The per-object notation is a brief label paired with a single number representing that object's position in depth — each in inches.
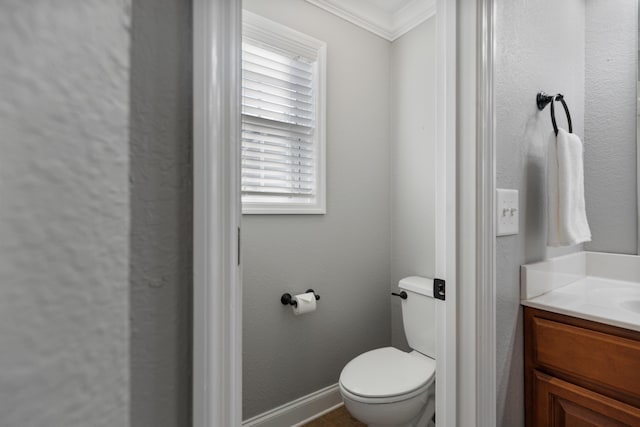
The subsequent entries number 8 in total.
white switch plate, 36.1
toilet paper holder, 63.8
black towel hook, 42.9
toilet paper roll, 62.9
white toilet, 50.0
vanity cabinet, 33.6
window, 61.4
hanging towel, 41.8
